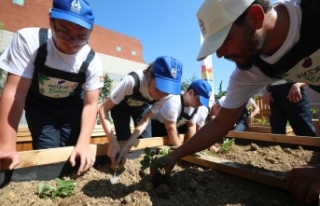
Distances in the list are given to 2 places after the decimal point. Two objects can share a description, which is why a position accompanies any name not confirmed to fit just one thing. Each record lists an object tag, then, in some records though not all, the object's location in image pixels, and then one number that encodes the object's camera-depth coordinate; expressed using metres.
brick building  13.61
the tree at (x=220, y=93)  10.97
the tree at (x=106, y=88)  12.43
